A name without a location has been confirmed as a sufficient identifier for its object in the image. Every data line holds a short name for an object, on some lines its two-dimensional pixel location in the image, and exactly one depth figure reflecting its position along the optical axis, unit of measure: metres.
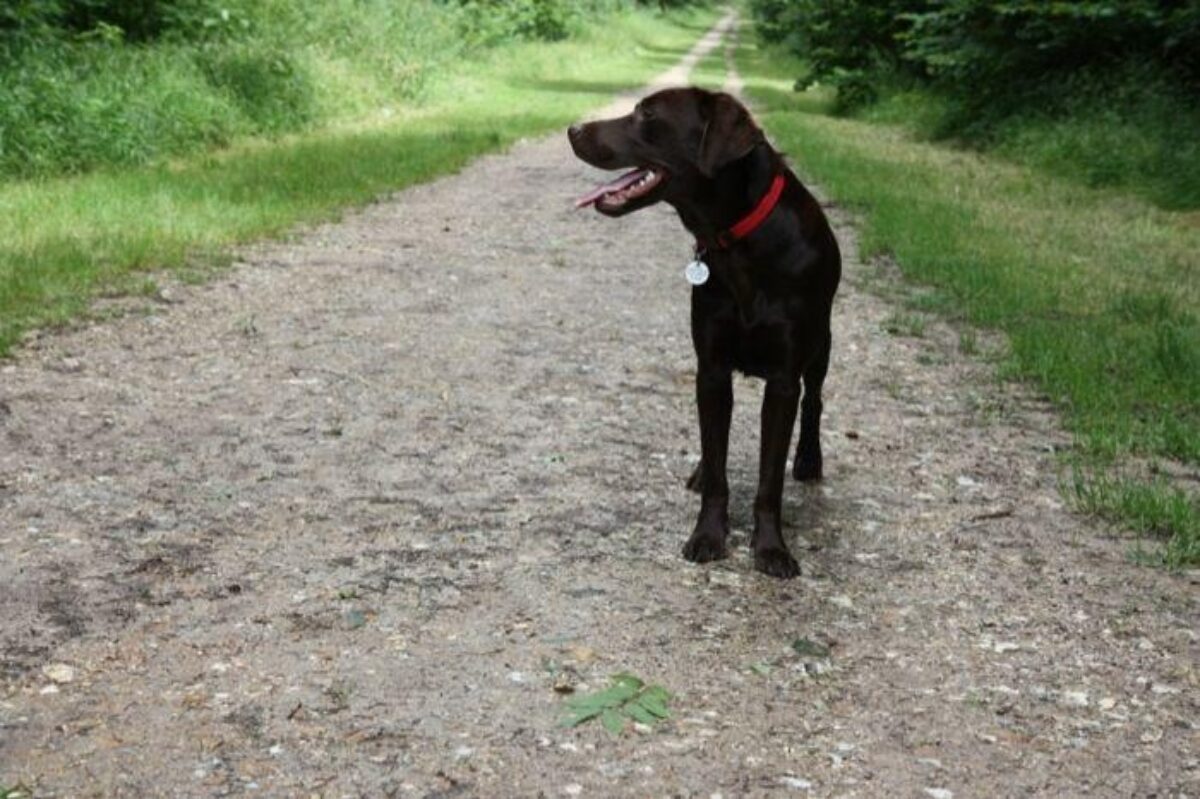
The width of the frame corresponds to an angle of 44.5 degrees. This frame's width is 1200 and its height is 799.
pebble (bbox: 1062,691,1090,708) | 3.61
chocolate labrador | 4.24
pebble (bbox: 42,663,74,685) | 3.49
